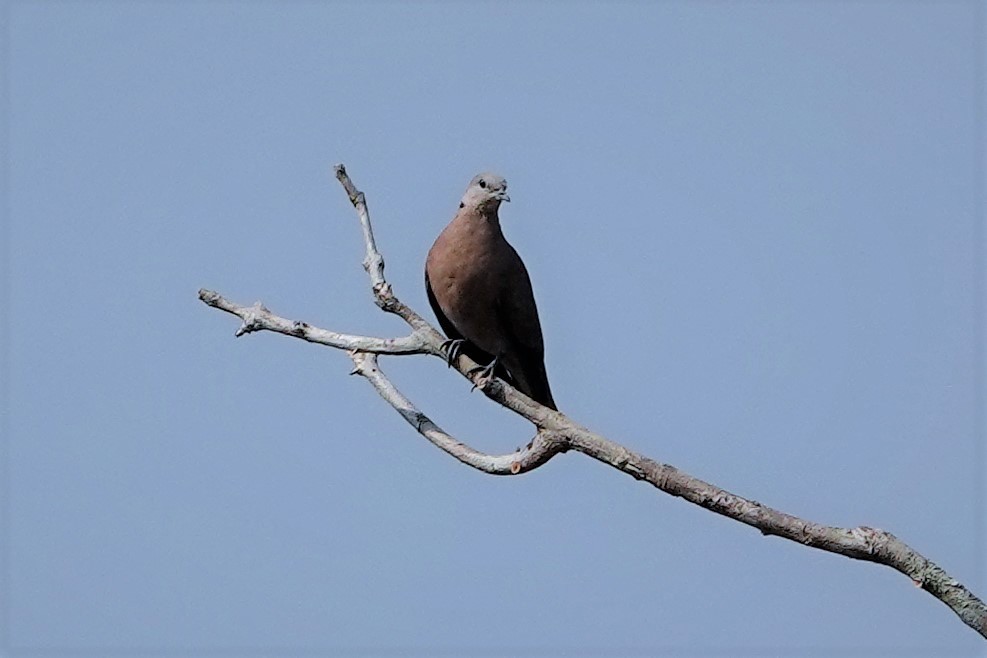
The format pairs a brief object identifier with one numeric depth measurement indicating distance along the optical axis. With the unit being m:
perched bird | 14.29
